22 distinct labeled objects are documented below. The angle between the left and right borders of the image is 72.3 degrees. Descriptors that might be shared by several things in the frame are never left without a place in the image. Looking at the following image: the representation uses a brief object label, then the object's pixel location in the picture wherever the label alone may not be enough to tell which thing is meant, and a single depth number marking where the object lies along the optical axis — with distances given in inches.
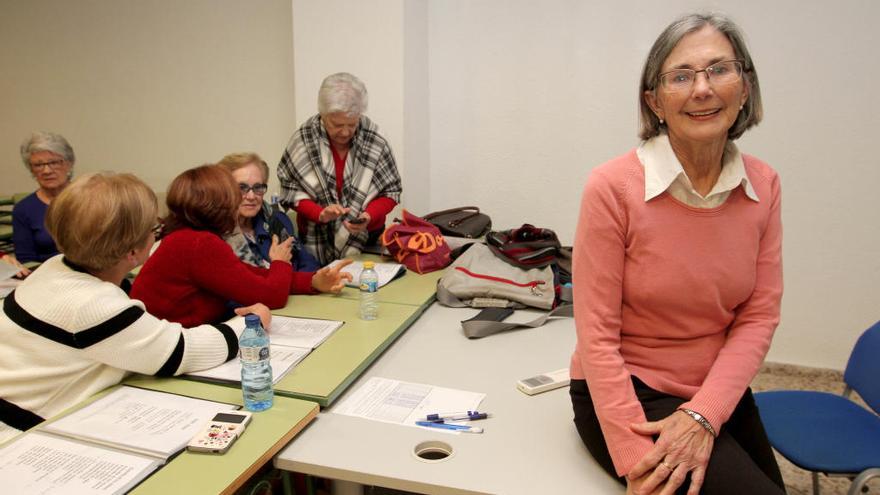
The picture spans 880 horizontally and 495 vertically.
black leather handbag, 124.0
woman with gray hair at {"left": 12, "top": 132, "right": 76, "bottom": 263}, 118.7
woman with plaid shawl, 114.2
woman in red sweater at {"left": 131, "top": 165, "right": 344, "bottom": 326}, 73.7
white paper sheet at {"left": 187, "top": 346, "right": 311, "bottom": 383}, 64.0
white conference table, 50.5
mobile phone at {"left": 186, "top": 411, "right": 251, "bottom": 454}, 50.5
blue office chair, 65.9
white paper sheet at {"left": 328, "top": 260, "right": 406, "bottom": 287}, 99.8
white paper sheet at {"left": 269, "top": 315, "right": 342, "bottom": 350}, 73.8
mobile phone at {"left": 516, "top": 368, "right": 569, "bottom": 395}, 65.4
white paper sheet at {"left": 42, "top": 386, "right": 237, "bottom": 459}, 51.4
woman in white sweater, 56.3
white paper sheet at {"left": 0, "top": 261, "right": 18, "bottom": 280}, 107.1
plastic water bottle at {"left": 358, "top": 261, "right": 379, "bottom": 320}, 82.0
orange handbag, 106.2
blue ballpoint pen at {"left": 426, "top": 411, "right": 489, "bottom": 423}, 59.4
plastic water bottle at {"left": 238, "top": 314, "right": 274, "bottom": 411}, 57.6
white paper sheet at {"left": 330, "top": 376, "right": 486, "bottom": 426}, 60.6
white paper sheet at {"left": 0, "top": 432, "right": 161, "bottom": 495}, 45.5
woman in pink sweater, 51.8
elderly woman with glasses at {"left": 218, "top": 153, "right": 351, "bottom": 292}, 94.1
